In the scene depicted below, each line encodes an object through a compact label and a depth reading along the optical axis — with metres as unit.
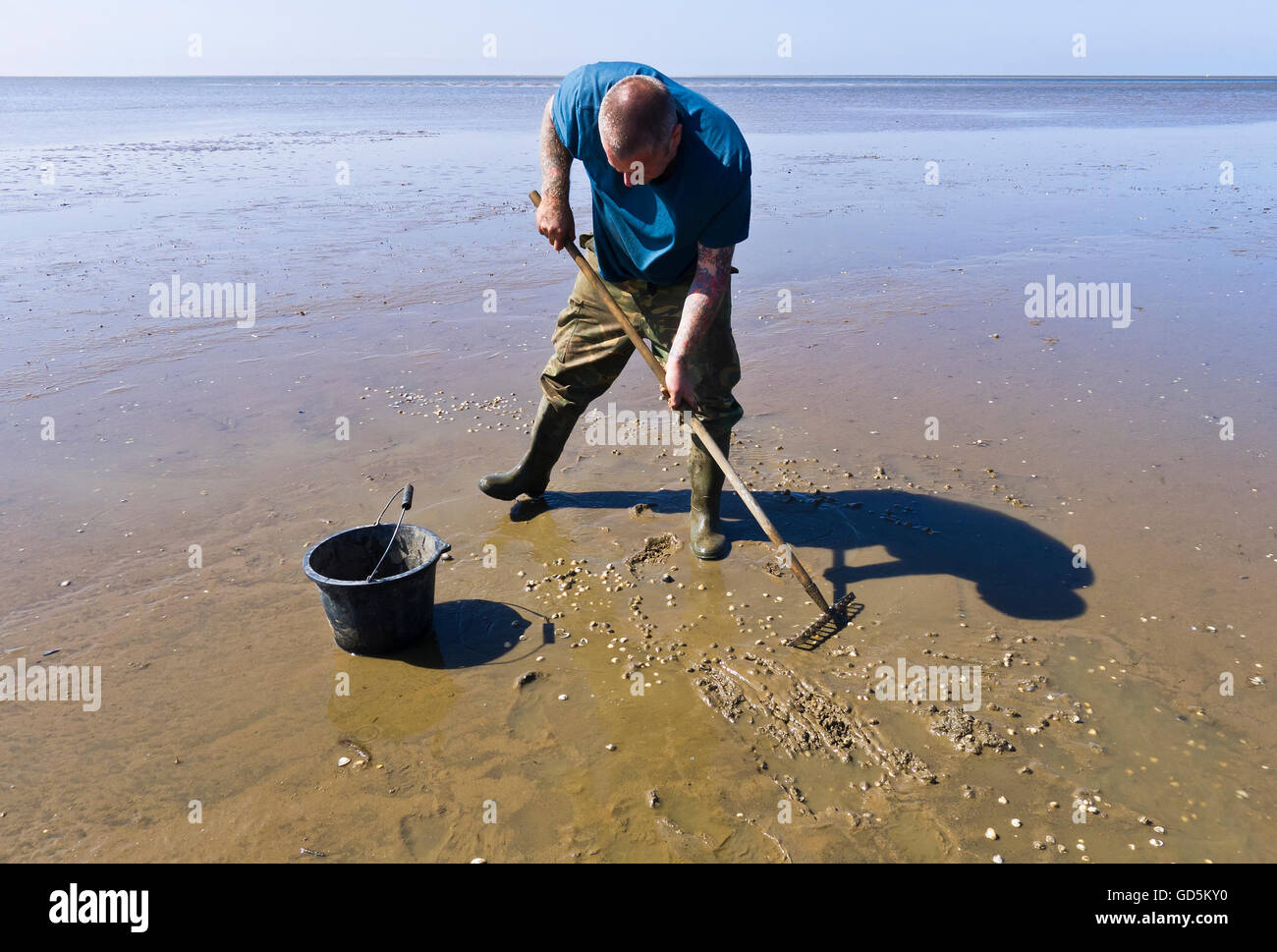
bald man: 3.36
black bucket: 3.40
